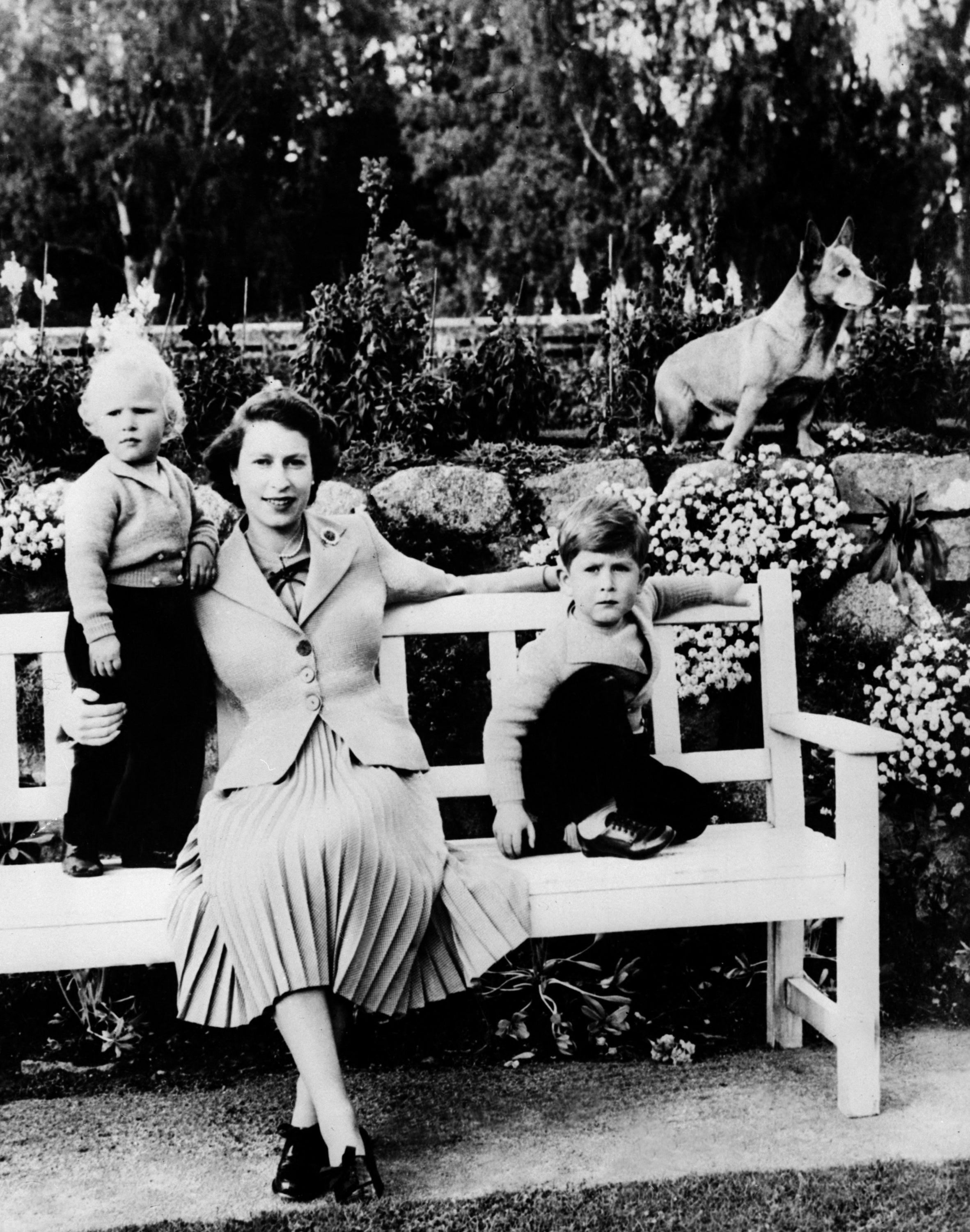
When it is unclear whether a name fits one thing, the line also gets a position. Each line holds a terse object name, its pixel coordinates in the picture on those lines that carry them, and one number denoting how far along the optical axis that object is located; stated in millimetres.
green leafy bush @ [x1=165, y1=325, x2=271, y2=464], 4043
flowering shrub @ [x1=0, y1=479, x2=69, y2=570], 3498
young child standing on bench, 2650
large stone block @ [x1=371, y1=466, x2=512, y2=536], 3729
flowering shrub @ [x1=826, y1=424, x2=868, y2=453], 3986
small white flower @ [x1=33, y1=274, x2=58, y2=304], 3934
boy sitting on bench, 2730
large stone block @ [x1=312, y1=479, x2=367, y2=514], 3672
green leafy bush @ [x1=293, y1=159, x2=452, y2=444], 3971
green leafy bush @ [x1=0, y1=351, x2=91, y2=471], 3832
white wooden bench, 2455
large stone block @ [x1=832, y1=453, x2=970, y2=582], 3844
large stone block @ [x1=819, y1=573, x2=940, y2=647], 3762
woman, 2318
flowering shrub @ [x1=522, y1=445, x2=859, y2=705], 3670
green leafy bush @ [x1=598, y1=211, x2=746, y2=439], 4254
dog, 3738
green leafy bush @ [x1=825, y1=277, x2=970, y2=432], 4250
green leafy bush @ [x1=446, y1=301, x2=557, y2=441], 4090
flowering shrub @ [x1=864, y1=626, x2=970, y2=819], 3453
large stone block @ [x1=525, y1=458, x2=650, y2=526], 3758
